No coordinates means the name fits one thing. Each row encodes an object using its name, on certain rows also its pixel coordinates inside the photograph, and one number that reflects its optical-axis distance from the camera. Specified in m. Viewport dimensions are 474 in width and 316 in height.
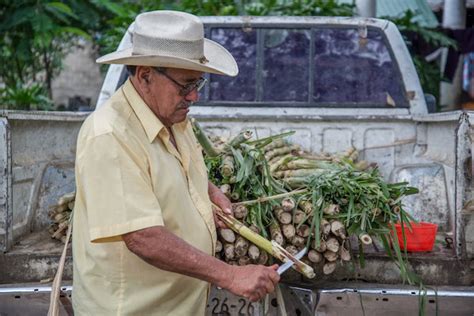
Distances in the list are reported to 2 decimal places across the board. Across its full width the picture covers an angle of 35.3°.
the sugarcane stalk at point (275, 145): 4.13
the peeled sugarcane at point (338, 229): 3.17
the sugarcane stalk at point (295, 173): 3.64
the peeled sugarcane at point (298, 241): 3.21
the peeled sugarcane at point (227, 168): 3.38
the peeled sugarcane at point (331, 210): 3.21
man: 2.37
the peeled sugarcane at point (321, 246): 3.16
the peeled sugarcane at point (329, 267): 3.22
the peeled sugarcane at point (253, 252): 3.12
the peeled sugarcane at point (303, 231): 3.22
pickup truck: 3.32
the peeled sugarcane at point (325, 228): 3.17
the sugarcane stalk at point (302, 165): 3.83
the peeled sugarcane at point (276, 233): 3.18
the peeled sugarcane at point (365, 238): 3.12
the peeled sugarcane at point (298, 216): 3.22
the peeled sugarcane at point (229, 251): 3.12
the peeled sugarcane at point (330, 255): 3.18
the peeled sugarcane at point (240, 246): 3.11
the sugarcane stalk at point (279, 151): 4.06
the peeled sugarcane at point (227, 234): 3.12
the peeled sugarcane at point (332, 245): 3.17
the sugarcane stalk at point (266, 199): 3.29
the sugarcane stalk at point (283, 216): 3.23
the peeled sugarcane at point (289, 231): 3.21
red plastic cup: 3.41
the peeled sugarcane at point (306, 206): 3.21
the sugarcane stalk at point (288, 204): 3.22
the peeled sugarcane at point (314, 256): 3.18
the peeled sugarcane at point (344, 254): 3.21
